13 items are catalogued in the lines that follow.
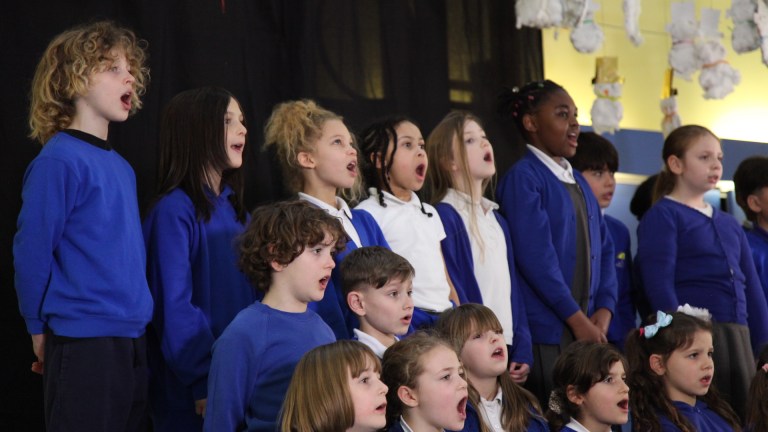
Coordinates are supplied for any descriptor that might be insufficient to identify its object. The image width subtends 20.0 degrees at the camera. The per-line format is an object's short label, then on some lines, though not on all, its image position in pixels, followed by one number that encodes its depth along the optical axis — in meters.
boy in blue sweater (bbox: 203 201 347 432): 5.74
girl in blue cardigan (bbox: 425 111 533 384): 7.92
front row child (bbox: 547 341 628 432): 7.50
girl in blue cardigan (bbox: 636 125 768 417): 9.03
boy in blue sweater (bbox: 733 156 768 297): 10.03
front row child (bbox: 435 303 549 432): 7.04
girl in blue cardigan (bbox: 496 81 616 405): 8.19
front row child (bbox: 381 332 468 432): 6.28
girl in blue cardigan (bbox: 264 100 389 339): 7.24
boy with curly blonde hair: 5.81
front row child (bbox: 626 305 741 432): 8.15
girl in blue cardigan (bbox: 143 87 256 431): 6.34
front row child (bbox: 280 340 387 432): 5.50
